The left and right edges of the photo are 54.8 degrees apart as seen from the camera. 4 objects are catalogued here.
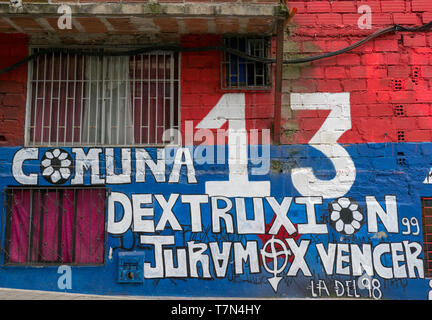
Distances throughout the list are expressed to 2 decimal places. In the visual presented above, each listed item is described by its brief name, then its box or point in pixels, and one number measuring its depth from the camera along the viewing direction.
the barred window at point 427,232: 5.88
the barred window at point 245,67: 6.27
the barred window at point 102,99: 6.25
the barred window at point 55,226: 5.98
